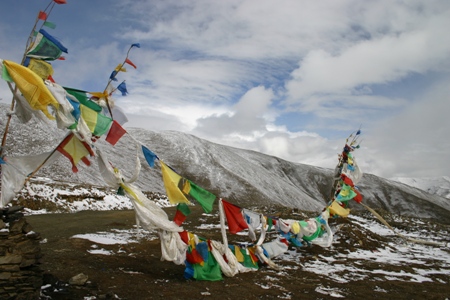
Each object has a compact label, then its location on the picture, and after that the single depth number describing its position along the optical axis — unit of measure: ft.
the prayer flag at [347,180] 66.23
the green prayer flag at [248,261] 45.96
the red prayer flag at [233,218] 43.21
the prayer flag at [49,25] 28.58
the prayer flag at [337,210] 62.95
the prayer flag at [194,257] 39.06
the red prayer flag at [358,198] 66.49
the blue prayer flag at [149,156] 35.19
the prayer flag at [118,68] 33.07
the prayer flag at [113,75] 33.15
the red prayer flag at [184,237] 38.34
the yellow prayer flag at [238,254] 45.19
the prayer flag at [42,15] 28.35
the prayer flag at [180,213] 38.32
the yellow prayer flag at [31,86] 25.86
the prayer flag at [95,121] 30.89
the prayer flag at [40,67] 27.50
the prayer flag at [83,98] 30.80
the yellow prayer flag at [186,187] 37.60
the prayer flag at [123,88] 33.73
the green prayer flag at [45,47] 27.55
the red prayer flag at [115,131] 32.65
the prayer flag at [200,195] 37.78
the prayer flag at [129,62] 33.27
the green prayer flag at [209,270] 39.42
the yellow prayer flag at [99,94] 32.19
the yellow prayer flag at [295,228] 52.65
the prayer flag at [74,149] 31.35
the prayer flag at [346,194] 65.43
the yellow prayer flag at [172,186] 36.11
